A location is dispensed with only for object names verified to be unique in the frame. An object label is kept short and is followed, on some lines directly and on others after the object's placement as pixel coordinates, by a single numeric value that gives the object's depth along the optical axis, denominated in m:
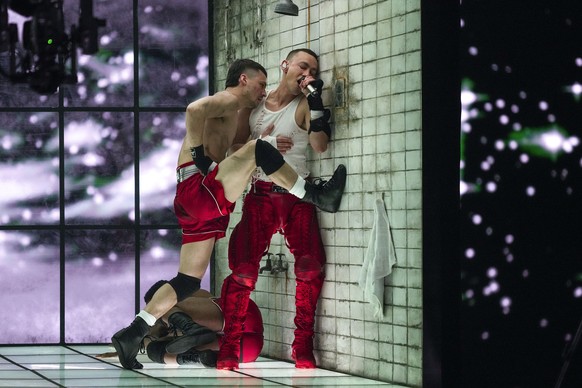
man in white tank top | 13.14
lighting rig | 9.23
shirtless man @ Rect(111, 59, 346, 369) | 12.74
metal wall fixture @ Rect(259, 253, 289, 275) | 14.09
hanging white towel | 11.89
